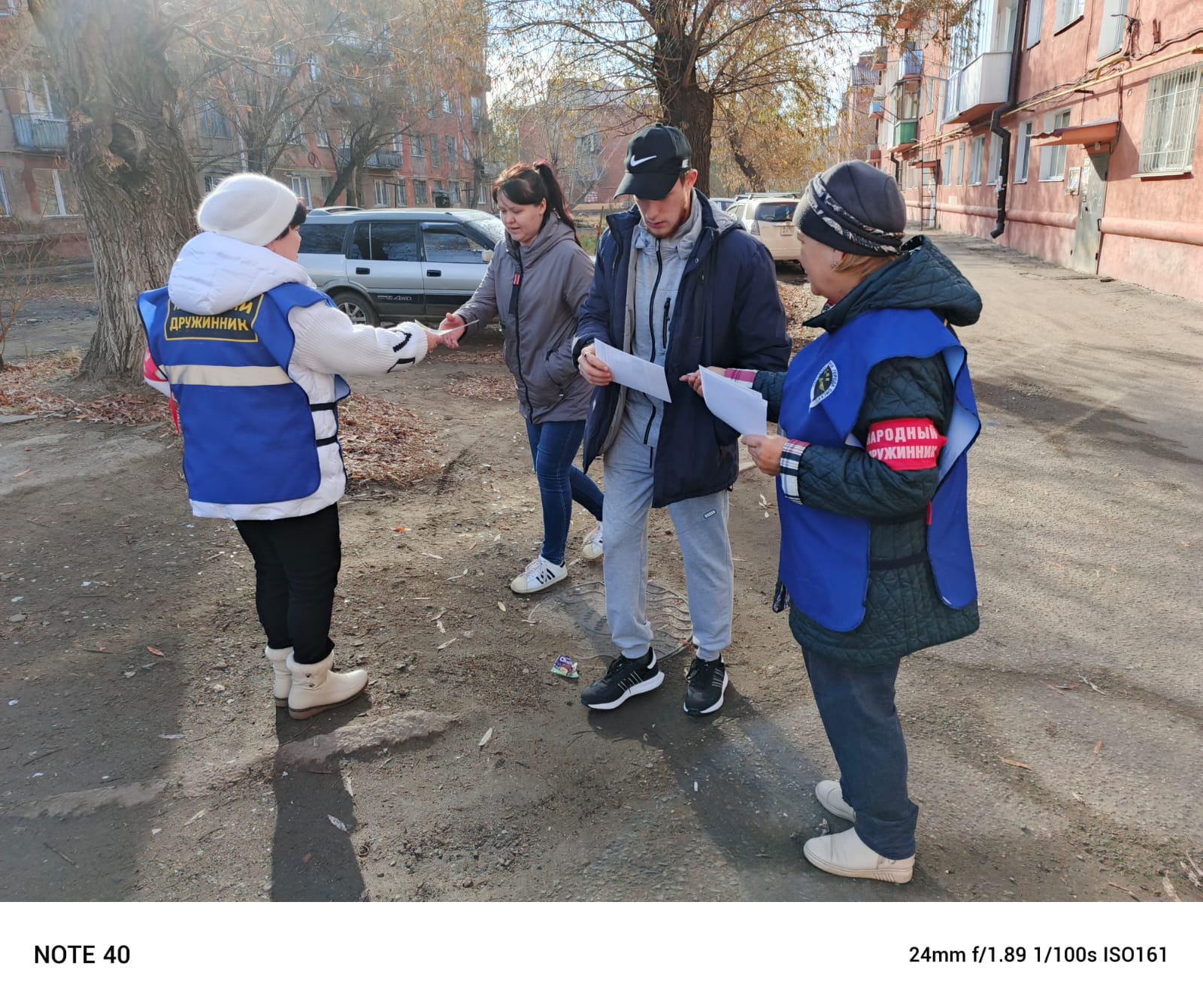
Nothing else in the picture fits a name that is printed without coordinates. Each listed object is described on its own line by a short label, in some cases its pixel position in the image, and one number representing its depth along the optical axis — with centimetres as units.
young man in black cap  270
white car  1784
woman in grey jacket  366
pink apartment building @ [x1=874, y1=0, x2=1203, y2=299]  1222
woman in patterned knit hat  180
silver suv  1100
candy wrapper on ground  344
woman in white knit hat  258
